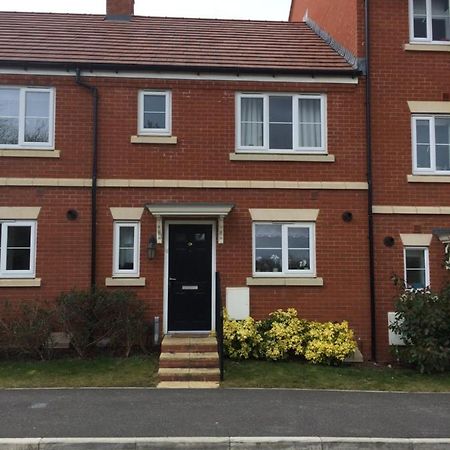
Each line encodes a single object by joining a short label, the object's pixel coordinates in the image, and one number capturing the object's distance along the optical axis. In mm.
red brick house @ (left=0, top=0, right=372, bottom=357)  10312
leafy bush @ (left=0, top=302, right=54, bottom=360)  9445
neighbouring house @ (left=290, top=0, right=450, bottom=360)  10664
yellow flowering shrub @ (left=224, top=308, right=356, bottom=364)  9602
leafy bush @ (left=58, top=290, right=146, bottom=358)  9484
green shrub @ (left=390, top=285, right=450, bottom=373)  9216
